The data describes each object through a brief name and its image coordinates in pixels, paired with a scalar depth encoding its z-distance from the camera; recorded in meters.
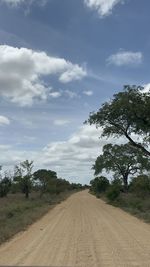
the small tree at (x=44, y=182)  33.25
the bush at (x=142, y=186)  22.98
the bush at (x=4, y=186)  32.92
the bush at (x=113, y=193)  23.59
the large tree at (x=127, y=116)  15.83
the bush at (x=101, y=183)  38.83
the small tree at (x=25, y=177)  30.08
